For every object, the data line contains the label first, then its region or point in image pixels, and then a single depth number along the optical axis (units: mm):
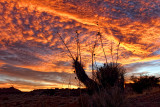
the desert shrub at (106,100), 4854
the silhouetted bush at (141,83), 15806
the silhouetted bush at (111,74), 8141
